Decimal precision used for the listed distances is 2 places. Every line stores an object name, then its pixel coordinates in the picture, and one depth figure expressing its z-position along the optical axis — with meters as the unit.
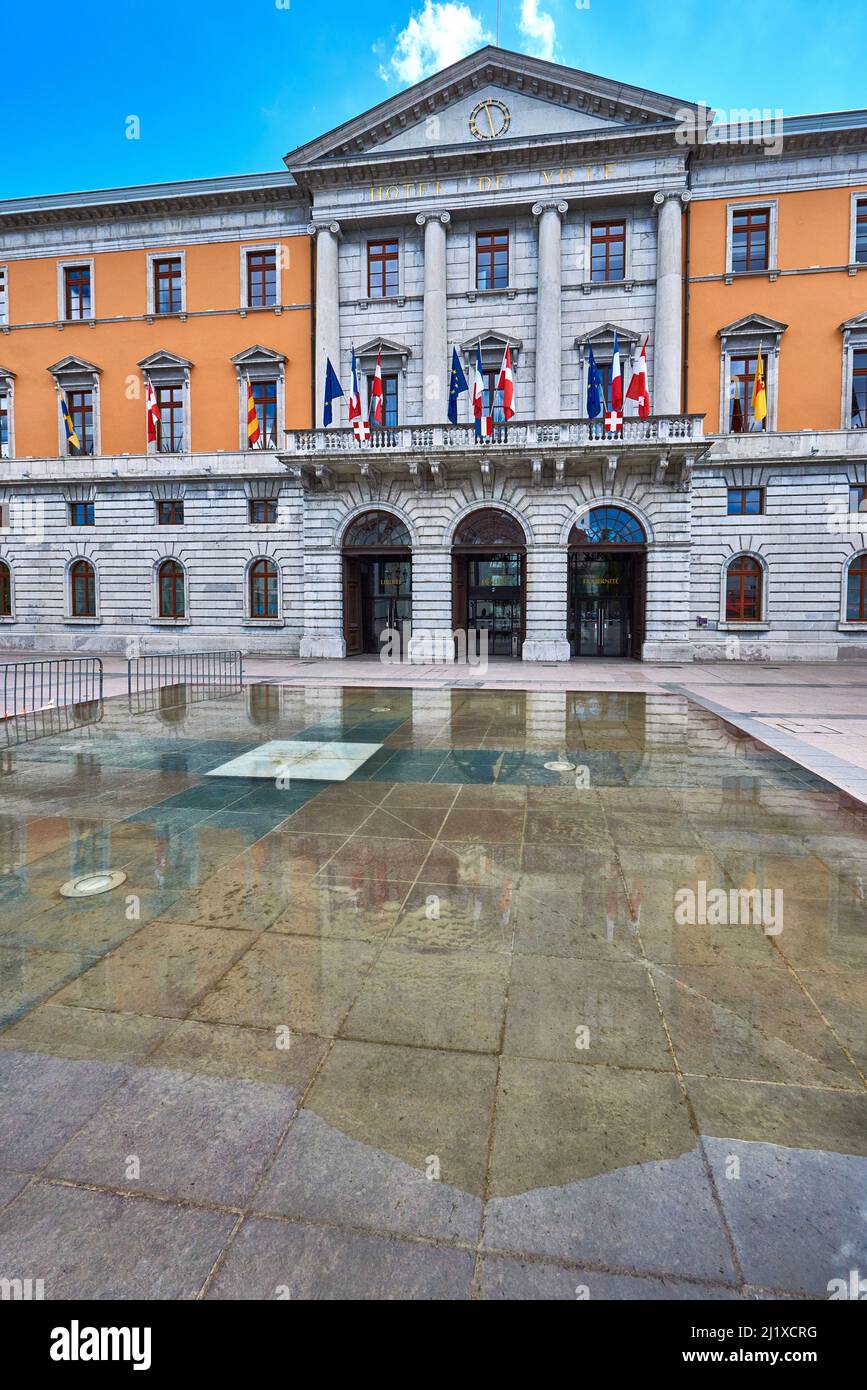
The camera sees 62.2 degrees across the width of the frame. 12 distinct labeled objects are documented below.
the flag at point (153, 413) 30.88
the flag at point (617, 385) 24.91
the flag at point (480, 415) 26.55
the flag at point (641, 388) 24.69
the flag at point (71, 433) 32.16
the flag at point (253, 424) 30.09
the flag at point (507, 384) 26.02
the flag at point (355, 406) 27.53
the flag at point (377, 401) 27.42
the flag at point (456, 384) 25.97
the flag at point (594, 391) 25.61
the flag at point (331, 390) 27.88
